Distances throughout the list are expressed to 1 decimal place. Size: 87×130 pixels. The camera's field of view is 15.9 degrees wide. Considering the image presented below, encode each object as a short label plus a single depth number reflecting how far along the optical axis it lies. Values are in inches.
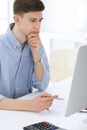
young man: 77.7
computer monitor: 54.3
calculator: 57.2
